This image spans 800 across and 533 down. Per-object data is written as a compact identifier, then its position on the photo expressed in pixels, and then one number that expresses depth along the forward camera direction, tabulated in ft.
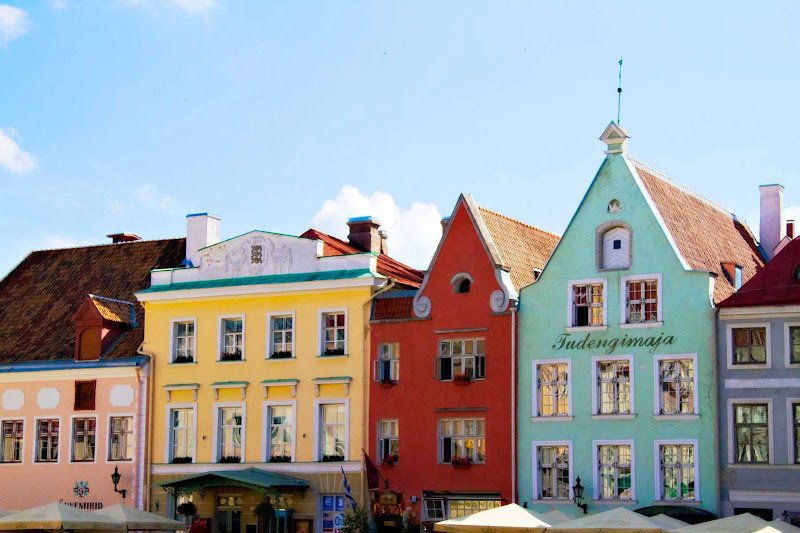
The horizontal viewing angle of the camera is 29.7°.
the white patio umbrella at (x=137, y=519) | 132.98
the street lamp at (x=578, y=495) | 139.23
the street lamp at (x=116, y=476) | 162.20
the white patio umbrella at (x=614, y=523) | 118.83
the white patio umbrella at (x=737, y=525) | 113.60
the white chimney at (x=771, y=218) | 161.99
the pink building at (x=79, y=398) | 165.89
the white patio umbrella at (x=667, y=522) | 122.83
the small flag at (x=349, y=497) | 151.12
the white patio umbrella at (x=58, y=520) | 128.26
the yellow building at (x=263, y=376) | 154.10
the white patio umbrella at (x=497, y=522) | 122.52
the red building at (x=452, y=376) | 145.59
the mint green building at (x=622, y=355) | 136.15
